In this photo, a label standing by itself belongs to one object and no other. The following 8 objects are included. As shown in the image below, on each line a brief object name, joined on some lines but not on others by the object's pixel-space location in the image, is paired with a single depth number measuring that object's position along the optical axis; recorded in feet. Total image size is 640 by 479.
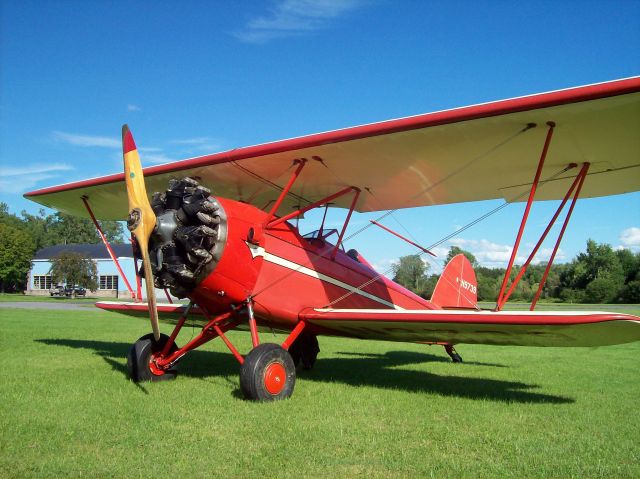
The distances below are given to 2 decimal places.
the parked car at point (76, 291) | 157.58
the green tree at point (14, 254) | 175.94
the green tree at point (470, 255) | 187.03
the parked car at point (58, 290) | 160.56
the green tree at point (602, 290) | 170.50
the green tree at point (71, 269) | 140.26
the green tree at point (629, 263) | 179.69
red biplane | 17.93
